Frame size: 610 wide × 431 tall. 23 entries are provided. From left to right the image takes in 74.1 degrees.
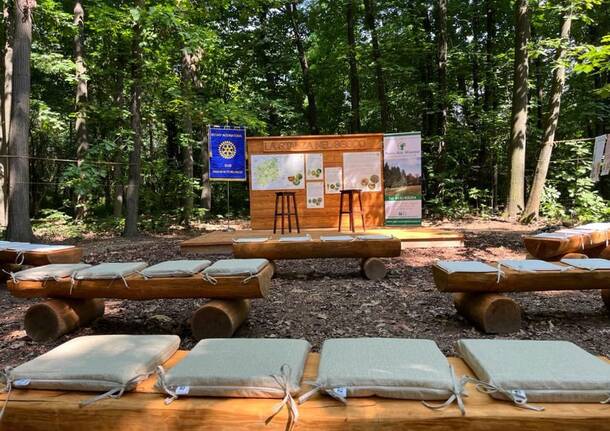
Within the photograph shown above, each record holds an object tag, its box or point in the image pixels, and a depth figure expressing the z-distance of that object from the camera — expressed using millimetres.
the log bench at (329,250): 5320
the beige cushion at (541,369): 1362
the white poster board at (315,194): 8906
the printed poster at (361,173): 8883
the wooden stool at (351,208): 7659
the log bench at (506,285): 3426
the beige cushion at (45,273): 3439
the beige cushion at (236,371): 1437
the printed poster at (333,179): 8914
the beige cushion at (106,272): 3351
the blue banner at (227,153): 8766
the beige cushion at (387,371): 1397
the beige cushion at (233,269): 3301
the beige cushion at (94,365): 1506
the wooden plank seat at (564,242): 5246
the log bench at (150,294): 3285
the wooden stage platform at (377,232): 6754
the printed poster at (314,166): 8891
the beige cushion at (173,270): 3342
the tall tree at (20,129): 6930
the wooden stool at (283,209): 7813
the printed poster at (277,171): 8844
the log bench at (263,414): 1313
